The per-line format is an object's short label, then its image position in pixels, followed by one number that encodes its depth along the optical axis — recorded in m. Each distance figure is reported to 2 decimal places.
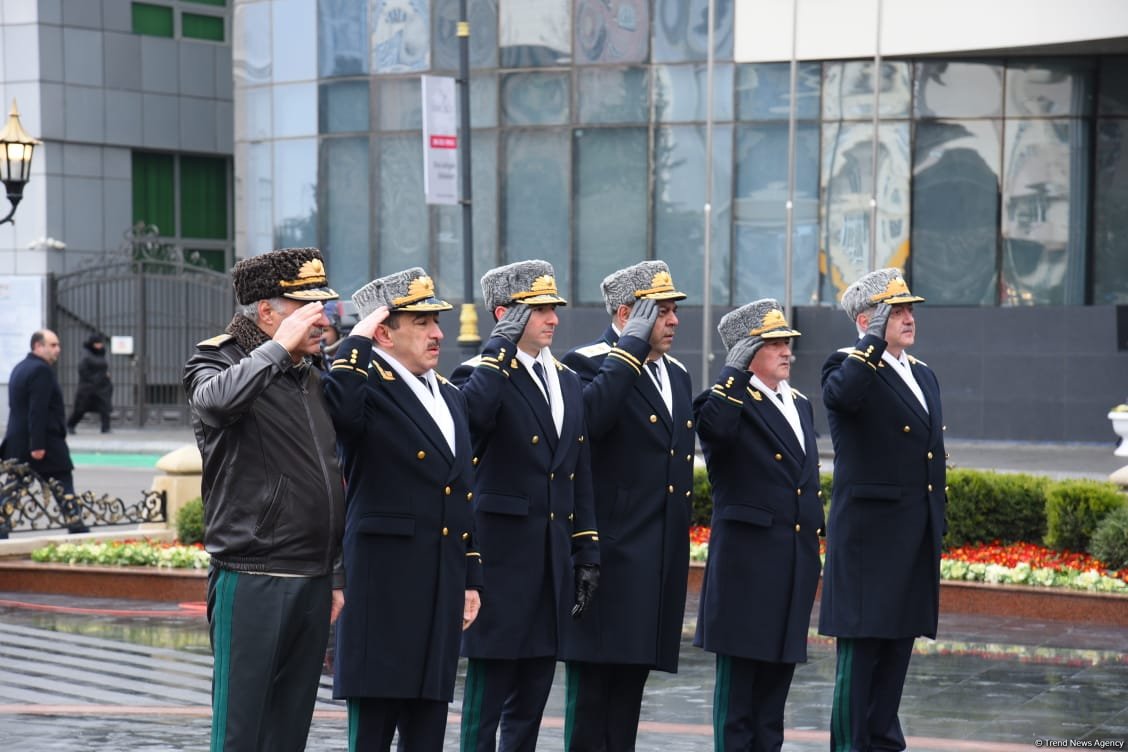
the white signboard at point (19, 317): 35.44
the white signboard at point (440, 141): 26.89
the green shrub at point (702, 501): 14.09
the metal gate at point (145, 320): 34.59
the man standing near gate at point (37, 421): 16.16
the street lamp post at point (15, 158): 18.09
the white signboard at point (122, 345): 34.56
